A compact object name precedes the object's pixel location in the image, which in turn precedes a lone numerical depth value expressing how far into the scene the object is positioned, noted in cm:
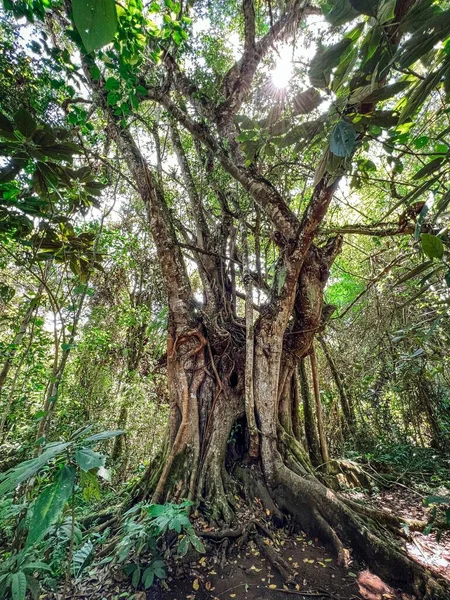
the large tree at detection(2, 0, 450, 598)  176
